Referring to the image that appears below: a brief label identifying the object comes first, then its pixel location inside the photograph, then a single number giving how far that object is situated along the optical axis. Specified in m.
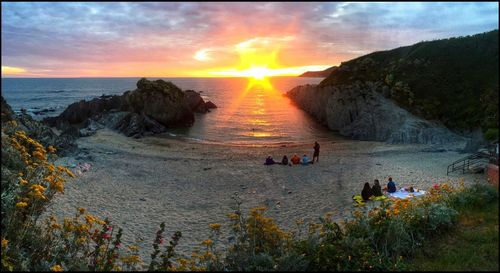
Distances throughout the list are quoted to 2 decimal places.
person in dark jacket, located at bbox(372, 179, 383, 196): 16.58
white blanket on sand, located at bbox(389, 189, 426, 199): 17.11
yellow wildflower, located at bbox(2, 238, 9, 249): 6.28
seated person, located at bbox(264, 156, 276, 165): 26.36
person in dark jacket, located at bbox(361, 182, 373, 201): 16.52
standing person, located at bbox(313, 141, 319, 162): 27.10
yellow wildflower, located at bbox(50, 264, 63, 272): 5.59
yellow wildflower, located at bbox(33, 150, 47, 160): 8.04
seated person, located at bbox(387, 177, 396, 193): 17.83
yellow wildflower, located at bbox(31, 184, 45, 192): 7.03
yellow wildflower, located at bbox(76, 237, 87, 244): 6.90
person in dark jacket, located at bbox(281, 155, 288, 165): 26.11
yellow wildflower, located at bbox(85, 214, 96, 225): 7.33
